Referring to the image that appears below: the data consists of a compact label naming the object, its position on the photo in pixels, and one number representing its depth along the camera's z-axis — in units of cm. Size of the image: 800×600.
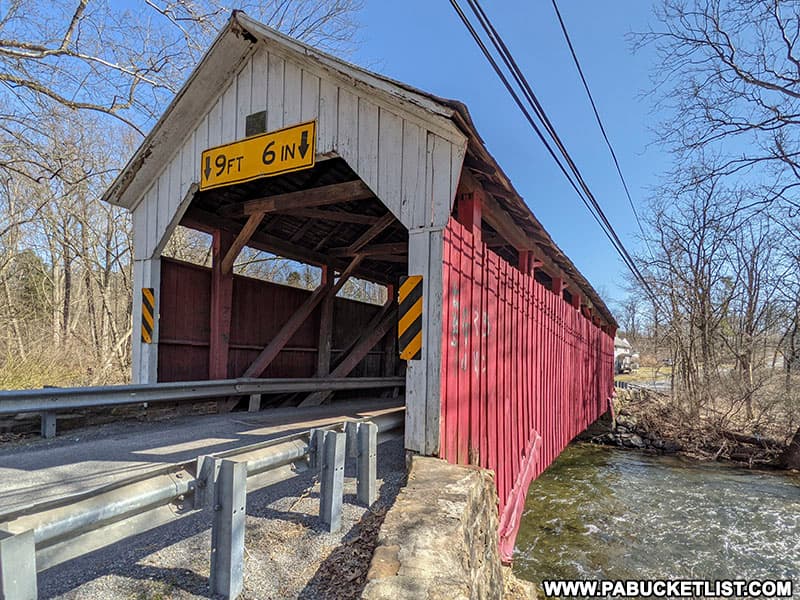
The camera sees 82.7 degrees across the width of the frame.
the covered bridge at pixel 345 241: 337
